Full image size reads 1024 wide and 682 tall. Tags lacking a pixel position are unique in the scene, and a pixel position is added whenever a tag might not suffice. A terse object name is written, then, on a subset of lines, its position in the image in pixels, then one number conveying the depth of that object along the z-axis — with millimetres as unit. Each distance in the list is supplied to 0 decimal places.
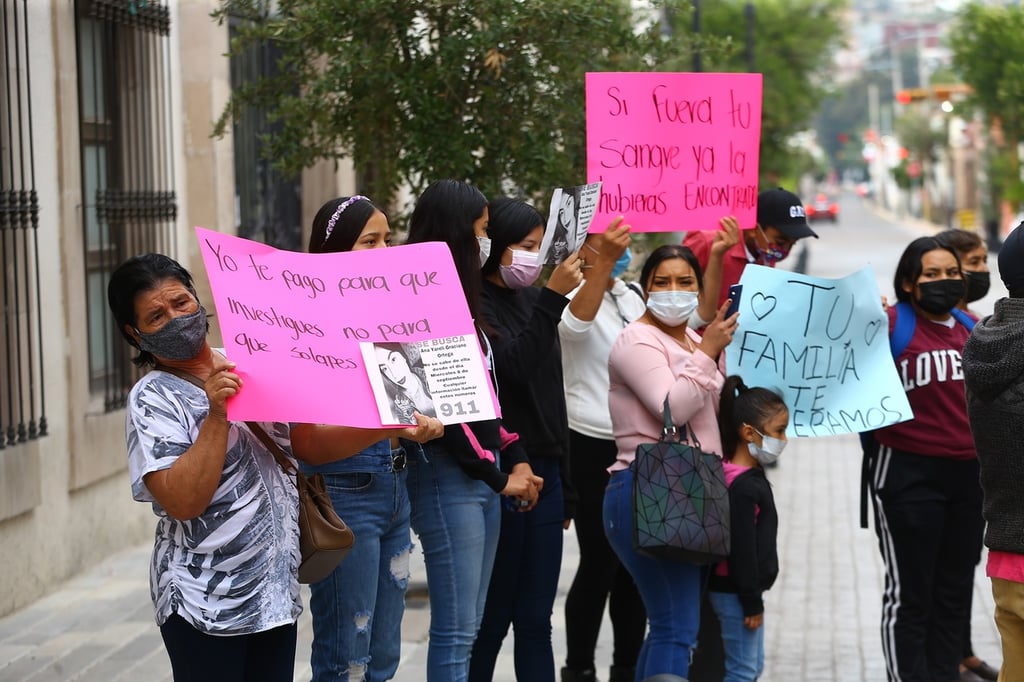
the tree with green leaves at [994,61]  35656
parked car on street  80312
